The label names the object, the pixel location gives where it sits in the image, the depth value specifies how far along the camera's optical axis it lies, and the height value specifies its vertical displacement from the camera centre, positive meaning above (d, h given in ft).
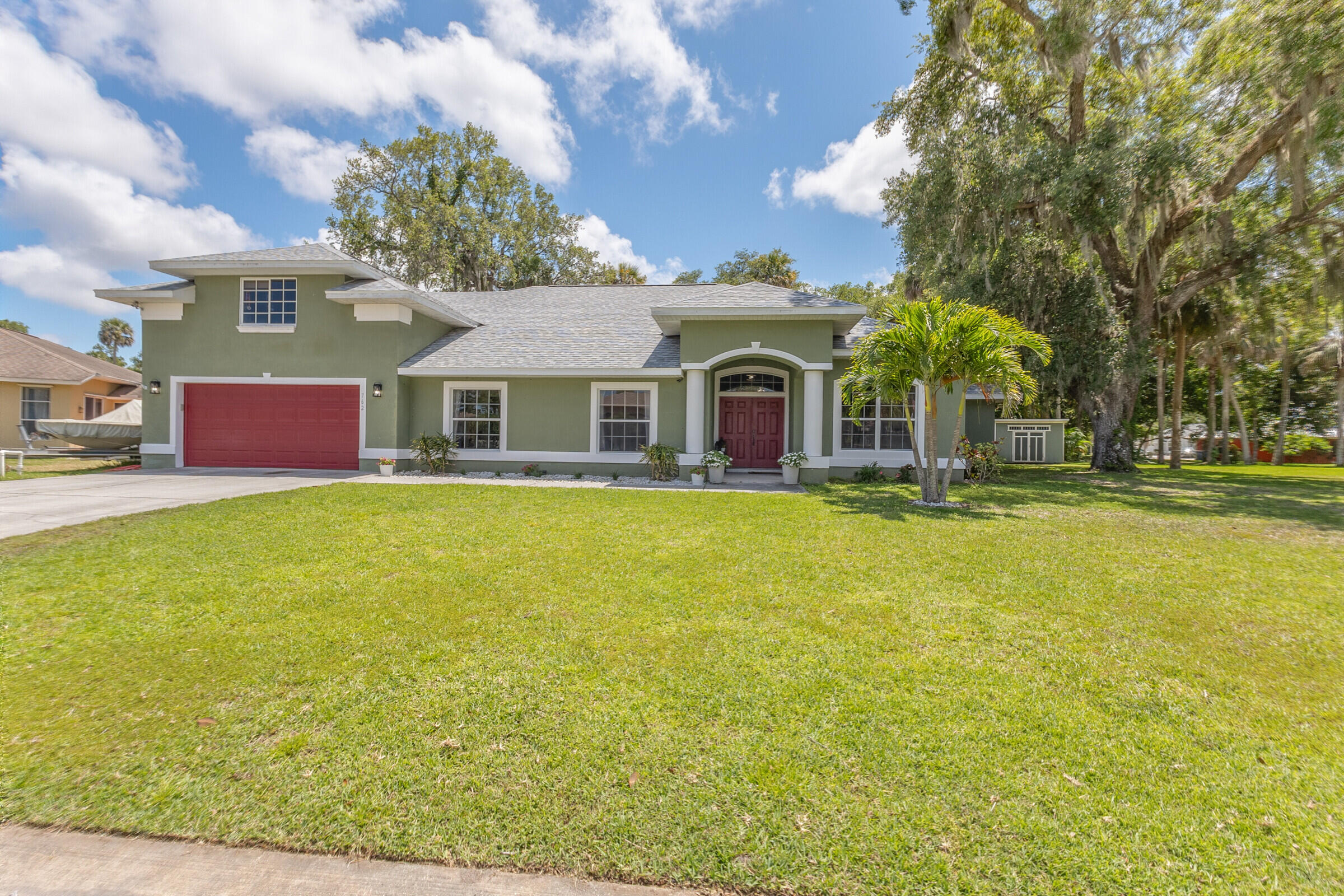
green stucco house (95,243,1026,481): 41.52 +4.58
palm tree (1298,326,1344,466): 63.36 +11.32
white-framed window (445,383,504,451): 43.75 +1.94
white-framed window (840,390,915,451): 41.98 +1.30
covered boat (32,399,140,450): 48.47 +0.58
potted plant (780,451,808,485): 38.60 -1.67
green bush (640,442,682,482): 39.70 -1.43
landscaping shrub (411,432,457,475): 41.91 -0.95
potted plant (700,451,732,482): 38.83 -1.48
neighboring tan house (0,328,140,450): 58.90 +6.11
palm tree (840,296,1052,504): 27.89 +5.04
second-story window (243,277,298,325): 42.75 +11.22
